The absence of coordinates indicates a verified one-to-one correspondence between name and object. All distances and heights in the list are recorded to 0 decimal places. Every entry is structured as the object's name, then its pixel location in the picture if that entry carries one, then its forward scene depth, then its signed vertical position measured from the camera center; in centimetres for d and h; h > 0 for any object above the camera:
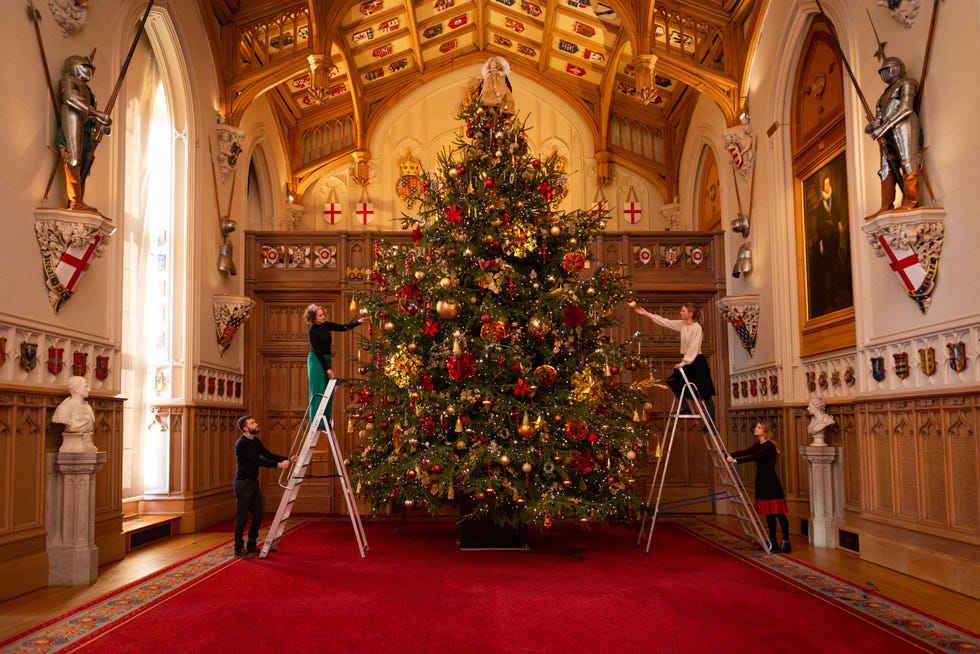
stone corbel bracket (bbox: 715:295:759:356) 1097 +109
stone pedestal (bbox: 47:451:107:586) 679 -93
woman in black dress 830 -94
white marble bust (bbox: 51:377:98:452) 694 -7
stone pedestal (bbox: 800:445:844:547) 872 -115
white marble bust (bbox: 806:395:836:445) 884 -30
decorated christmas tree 796 +45
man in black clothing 800 -77
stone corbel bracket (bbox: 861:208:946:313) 669 +123
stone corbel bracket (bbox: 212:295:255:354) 1116 +127
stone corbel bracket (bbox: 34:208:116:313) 685 +145
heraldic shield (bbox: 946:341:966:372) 638 +25
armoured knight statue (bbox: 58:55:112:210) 705 +254
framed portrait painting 896 +156
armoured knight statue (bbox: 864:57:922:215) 685 +219
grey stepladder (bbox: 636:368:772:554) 823 -77
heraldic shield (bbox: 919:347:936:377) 680 +23
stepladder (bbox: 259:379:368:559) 797 -73
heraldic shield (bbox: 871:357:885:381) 768 +21
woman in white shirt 914 +39
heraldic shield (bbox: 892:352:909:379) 725 +22
